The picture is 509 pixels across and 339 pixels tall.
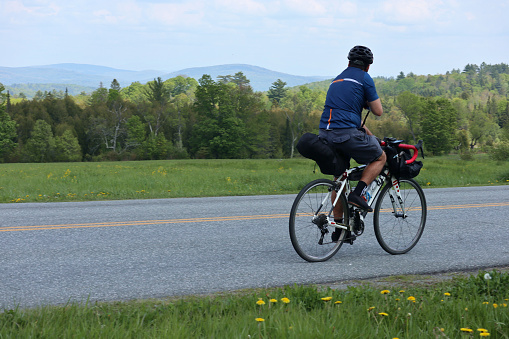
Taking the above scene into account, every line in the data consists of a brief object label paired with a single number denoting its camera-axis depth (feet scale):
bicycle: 33.76
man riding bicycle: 33.22
